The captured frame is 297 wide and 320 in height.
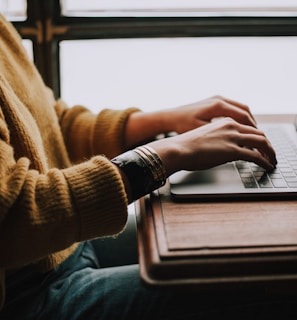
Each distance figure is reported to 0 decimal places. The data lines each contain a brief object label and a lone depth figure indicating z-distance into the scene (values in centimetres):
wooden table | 52
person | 59
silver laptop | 67
